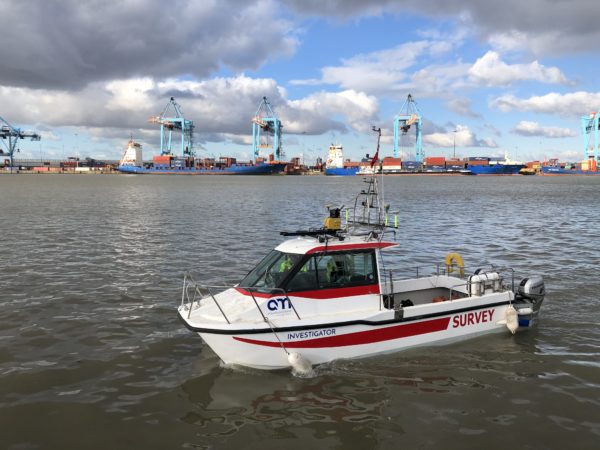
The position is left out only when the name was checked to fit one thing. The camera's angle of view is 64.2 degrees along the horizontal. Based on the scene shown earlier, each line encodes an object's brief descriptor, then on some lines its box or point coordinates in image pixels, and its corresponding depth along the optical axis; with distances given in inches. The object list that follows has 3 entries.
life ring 475.5
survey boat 328.5
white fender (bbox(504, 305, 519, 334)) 406.0
